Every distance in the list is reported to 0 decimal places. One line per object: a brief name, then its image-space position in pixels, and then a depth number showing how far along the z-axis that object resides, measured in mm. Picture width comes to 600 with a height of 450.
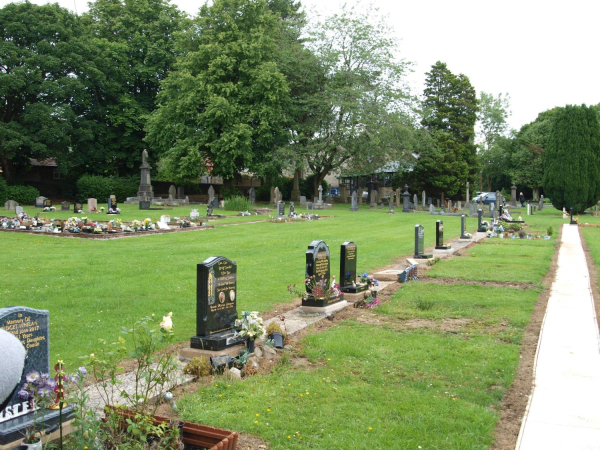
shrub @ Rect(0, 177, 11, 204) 35688
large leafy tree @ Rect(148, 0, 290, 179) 39250
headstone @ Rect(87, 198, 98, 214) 30391
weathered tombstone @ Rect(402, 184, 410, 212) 43975
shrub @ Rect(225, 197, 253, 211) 34719
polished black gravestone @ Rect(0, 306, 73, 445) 4113
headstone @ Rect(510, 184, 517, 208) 52225
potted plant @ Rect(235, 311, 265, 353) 6738
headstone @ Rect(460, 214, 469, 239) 22719
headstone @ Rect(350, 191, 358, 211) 42422
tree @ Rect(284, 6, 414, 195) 42625
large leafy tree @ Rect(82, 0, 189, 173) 44875
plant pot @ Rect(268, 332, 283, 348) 7188
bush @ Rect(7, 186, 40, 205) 36406
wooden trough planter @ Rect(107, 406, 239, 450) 4230
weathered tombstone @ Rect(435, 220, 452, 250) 18306
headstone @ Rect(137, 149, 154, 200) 40625
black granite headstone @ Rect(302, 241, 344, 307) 9438
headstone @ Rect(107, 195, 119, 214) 29297
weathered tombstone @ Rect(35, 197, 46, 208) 31891
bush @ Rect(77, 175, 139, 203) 41281
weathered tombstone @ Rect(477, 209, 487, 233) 26158
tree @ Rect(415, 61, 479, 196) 50688
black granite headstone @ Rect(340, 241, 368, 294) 10688
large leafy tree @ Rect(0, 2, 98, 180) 37031
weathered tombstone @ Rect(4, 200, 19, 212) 30516
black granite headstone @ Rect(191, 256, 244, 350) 6754
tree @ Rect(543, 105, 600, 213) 37750
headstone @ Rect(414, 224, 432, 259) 16203
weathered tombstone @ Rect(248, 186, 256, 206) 41700
